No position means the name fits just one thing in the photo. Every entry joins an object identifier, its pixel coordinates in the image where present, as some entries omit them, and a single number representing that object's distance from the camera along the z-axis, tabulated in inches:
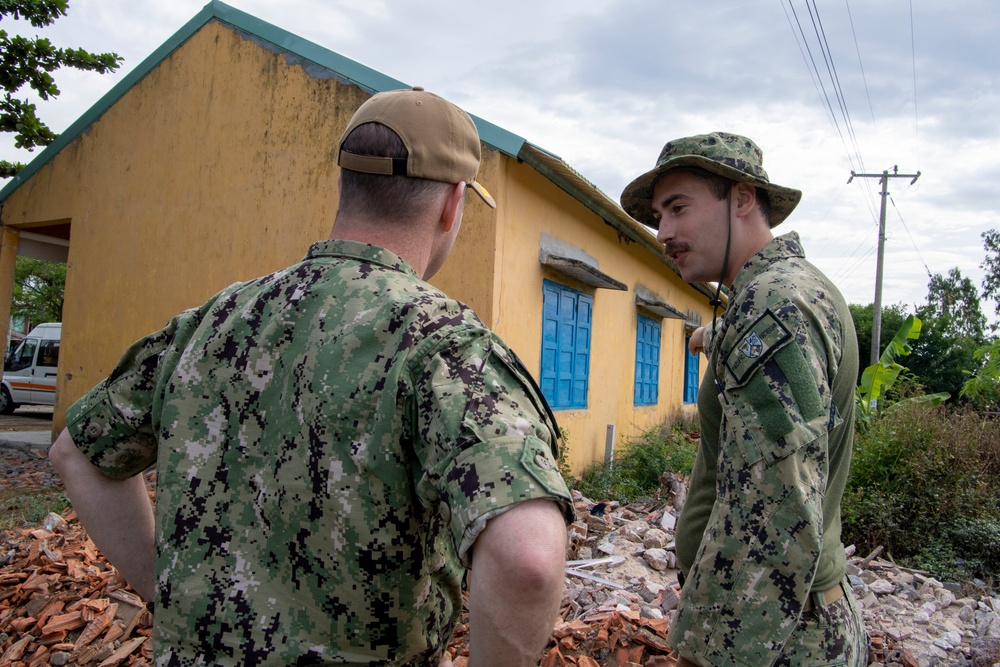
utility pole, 853.8
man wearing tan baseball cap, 38.7
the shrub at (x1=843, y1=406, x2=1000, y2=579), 241.8
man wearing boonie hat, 58.2
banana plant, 389.7
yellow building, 276.2
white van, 609.0
